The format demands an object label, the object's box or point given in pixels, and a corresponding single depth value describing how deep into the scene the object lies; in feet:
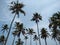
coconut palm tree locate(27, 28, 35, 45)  93.93
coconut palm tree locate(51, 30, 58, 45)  58.31
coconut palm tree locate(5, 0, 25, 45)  48.42
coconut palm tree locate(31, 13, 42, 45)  74.41
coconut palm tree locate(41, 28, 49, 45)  74.07
